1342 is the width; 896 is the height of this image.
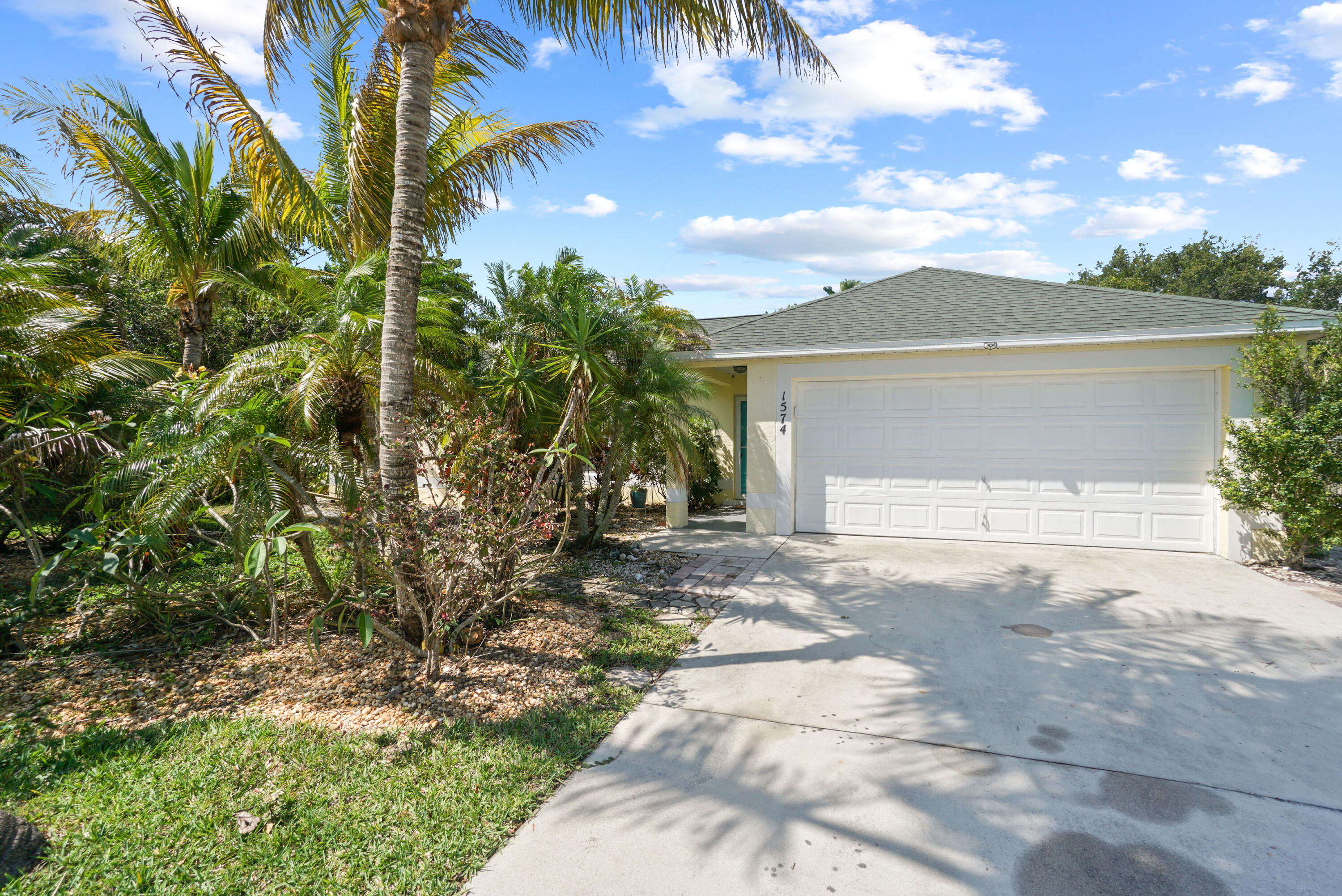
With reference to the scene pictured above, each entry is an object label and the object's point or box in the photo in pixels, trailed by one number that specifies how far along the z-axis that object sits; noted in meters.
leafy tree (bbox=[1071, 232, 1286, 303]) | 31.94
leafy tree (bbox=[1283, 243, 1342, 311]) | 30.95
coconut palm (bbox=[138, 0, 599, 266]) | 6.61
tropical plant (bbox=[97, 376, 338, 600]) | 4.57
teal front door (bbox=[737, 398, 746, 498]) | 14.02
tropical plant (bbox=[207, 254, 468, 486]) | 5.38
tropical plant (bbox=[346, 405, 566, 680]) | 4.21
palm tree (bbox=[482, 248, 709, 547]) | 7.18
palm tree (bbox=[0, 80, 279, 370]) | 7.34
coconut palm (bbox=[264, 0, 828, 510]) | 4.57
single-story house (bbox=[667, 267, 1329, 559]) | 8.26
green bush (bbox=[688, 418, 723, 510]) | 12.01
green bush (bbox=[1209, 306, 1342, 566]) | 7.01
